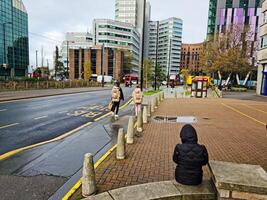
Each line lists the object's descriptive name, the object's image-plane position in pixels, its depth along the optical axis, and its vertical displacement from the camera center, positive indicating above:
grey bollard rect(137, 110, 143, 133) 9.27 -1.84
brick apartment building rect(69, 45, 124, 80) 99.38 +5.71
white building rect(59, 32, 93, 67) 121.31 +16.45
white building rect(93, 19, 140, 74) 110.50 +19.12
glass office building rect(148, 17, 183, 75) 152.75 +23.33
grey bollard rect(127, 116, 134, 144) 7.48 -1.81
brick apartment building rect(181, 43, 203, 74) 138.00 +12.45
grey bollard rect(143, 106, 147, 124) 11.19 -1.87
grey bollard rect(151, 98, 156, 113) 15.05 -1.89
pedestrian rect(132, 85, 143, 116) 12.70 -1.19
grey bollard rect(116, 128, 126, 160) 5.92 -1.78
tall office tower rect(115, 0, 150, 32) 141.25 +38.21
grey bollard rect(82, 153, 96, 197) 4.03 -1.74
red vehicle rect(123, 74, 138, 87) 61.66 -1.28
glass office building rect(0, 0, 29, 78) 64.56 +10.15
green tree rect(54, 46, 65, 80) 97.75 +0.77
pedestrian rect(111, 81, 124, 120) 12.15 -1.13
